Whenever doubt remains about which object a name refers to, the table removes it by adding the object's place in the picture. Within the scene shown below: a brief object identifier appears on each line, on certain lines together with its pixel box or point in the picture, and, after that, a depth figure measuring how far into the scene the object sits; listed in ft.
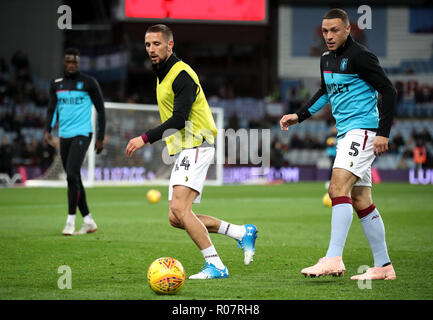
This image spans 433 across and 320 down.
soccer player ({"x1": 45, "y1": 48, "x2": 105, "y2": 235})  59.77
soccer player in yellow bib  37.01
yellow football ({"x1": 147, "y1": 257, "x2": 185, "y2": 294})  32.78
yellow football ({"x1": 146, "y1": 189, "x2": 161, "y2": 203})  103.86
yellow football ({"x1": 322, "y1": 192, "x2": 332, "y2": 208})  95.64
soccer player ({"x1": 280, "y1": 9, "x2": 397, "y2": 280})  36.45
